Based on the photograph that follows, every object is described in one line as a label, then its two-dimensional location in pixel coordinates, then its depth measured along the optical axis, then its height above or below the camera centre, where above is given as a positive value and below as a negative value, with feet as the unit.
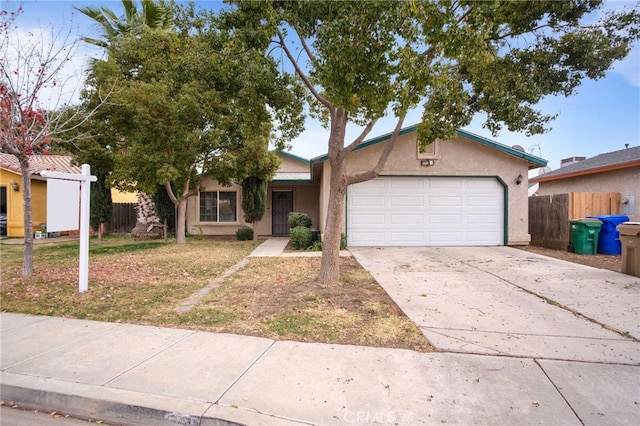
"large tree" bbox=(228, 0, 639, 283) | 16.78 +8.76
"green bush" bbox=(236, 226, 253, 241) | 52.60 -3.42
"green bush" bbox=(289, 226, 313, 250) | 40.50 -3.03
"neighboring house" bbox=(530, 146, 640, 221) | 41.32 +4.95
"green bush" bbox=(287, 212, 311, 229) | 45.19 -1.14
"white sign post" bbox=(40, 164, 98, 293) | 19.38 -0.20
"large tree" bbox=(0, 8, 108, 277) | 20.94 +6.01
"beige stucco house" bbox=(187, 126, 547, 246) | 40.57 +1.86
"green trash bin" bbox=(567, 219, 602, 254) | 36.14 -2.23
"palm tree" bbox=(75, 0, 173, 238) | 48.67 +26.42
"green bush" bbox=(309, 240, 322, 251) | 39.91 -3.99
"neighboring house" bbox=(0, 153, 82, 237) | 50.70 +2.14
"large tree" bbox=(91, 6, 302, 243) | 21.21 +8.64
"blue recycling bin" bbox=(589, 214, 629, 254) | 36.05 -2.24
